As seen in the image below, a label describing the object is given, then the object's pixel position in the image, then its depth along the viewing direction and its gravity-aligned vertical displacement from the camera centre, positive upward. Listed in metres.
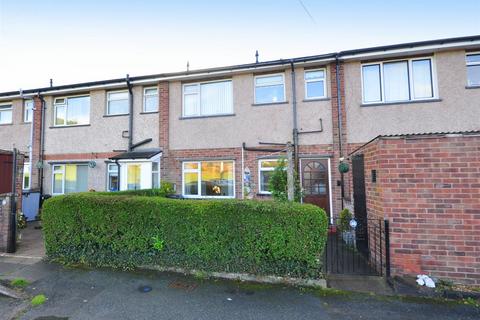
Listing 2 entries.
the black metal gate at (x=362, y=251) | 3.94 -1.62
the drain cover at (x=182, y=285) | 3.67 -1.73
